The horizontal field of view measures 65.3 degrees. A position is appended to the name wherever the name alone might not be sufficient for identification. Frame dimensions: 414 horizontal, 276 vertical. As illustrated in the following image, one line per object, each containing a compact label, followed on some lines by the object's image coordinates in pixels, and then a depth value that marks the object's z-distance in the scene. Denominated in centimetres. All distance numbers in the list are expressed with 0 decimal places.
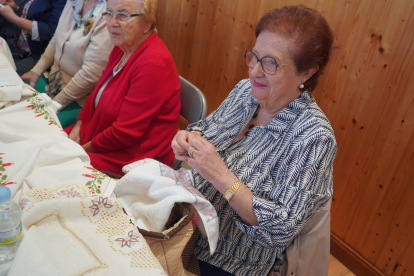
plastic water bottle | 70
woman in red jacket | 161
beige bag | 87
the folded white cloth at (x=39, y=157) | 97
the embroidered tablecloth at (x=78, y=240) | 71
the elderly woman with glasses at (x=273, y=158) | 105
